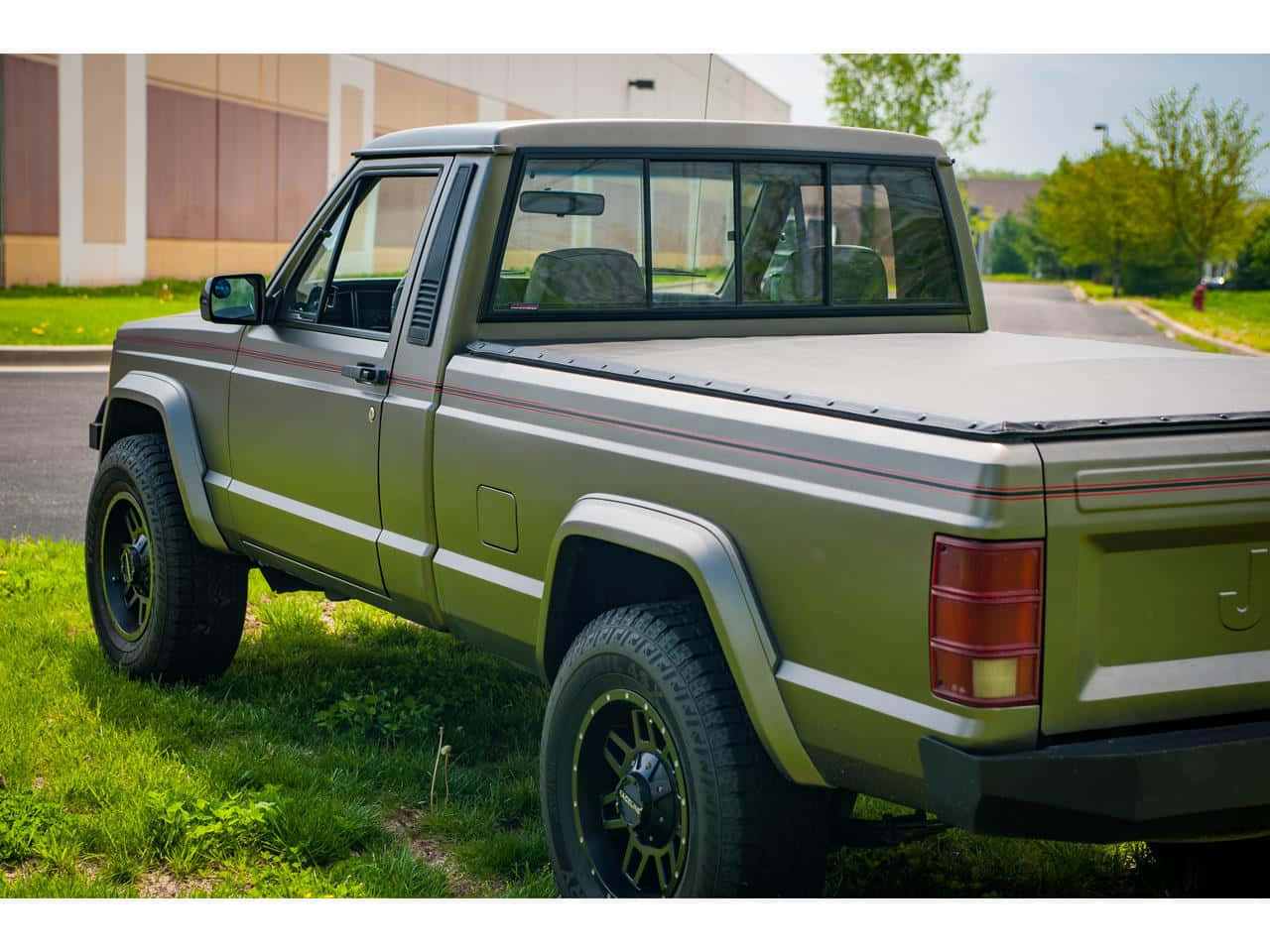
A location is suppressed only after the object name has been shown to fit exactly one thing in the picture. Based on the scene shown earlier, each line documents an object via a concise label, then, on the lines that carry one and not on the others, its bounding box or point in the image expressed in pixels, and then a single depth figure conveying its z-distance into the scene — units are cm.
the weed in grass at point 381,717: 534
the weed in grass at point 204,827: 425
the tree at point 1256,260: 5359
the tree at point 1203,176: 4894
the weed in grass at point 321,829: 428
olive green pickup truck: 290
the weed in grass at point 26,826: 425
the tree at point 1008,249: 9934
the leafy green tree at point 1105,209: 5244
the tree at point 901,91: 3884
